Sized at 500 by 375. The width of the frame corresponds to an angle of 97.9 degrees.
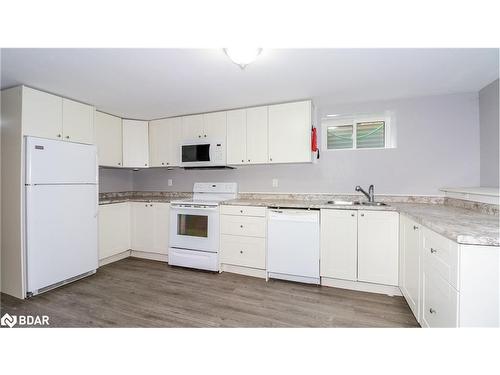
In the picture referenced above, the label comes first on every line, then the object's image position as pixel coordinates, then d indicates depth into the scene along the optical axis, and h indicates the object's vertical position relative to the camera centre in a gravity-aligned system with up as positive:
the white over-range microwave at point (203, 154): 3.11 +0.46
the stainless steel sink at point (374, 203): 2.56 -0.21
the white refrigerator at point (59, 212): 2.16 -0.29
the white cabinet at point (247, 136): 2.92 +0.69
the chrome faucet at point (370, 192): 2.64 -0.08
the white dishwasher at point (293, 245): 2.47 -0.69
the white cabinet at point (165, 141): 3.41 +0.71
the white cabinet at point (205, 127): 3.12 +0.87
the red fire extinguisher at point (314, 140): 2.70 +0.57
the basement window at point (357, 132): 2.82 +0.72
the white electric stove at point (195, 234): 2.85 -0.65
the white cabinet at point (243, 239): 2.68 -0.68
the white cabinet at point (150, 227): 3.23 -0.62
